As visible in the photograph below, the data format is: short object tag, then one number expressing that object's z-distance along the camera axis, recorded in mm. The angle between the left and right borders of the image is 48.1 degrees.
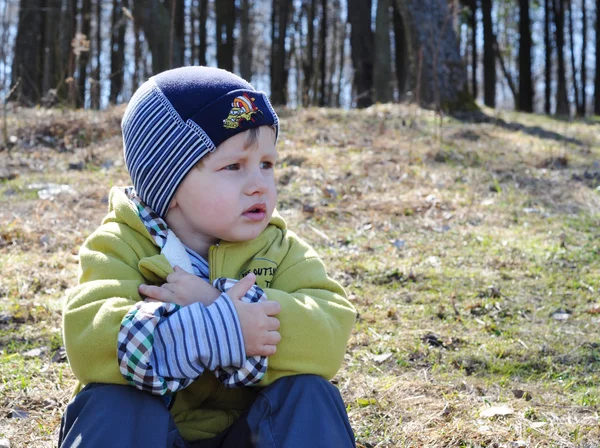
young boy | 1722
